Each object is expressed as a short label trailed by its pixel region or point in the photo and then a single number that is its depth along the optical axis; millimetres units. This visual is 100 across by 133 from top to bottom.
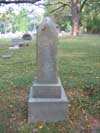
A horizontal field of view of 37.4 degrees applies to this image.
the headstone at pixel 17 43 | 9323
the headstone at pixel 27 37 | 13115
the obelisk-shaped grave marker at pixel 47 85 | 2625
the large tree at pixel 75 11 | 17471
